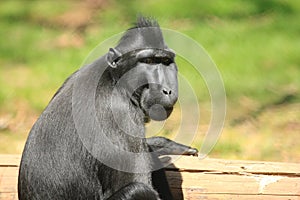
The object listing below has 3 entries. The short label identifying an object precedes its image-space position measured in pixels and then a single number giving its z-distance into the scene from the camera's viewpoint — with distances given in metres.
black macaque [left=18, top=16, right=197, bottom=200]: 10.38
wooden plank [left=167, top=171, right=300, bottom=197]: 11.43
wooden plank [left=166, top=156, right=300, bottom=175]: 11.52
